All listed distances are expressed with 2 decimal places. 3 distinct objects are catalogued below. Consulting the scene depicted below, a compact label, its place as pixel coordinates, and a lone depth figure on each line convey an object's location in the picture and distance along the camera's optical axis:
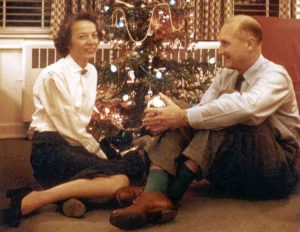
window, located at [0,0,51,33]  2.92
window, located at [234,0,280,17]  3.27
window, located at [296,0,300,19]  3.06
